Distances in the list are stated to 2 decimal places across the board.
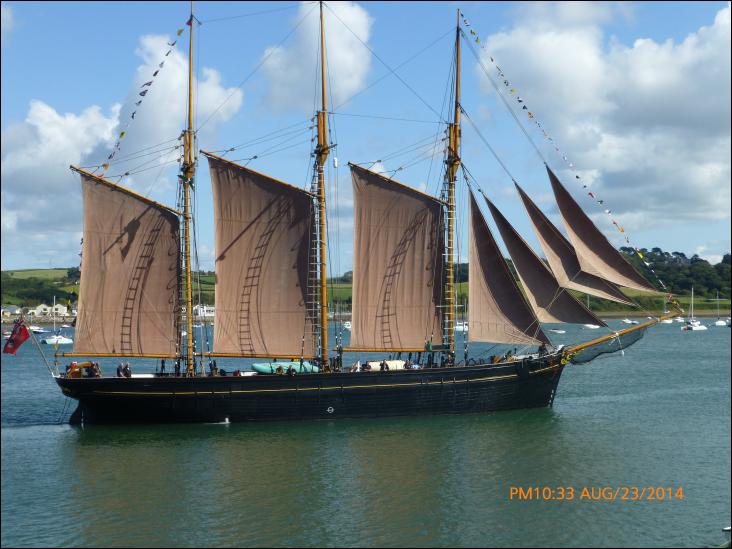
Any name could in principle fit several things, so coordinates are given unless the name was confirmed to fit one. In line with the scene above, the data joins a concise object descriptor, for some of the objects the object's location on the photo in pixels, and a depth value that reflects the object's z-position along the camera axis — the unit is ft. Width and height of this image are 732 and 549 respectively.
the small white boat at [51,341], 426.10
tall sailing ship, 153.99
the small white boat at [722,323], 556.72
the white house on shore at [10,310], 590.96
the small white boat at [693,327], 525.34
